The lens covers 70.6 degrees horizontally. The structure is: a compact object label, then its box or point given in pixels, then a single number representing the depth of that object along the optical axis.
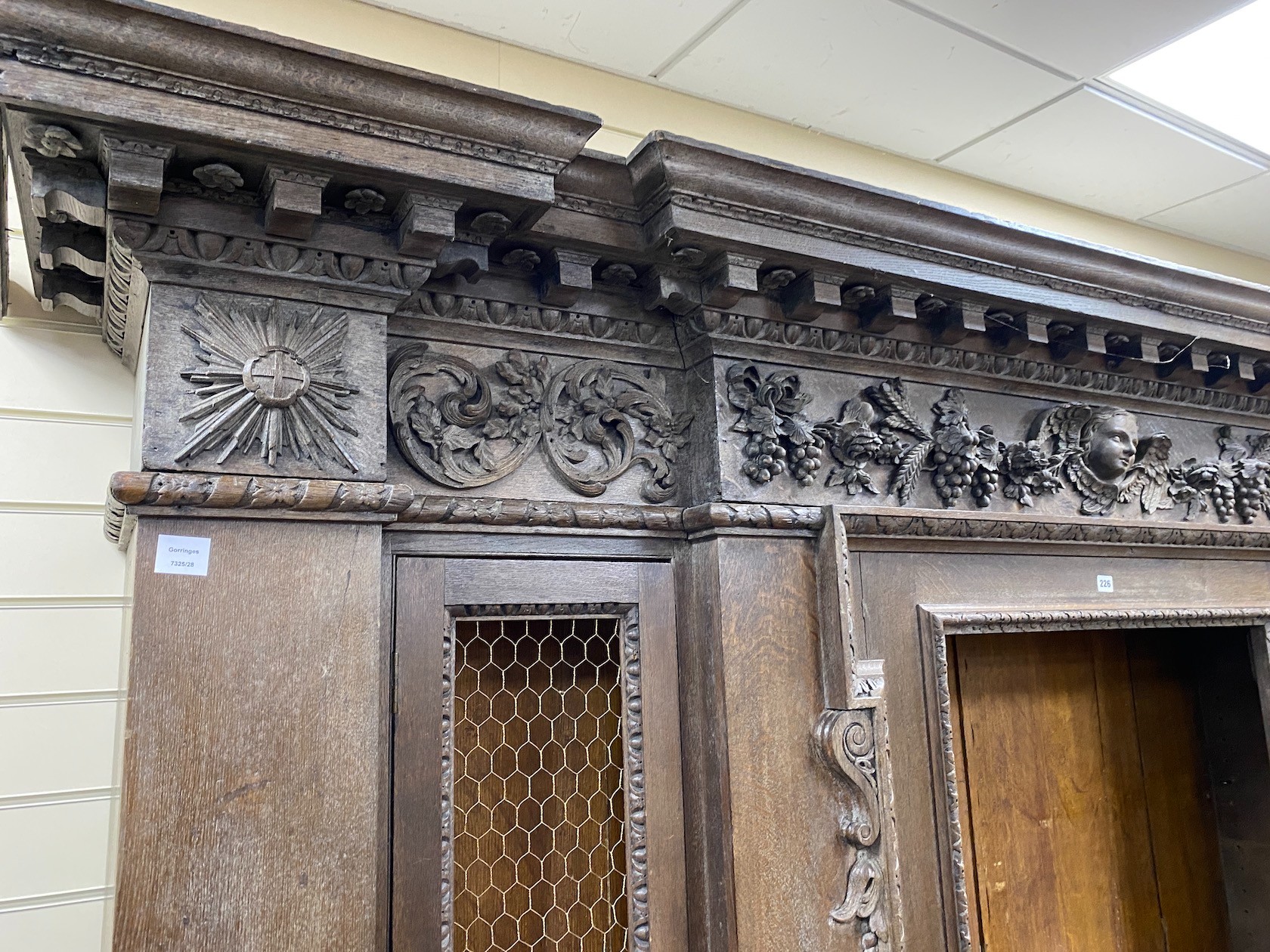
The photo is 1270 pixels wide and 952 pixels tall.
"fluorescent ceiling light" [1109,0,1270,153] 1.64
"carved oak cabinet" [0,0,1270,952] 1.00
